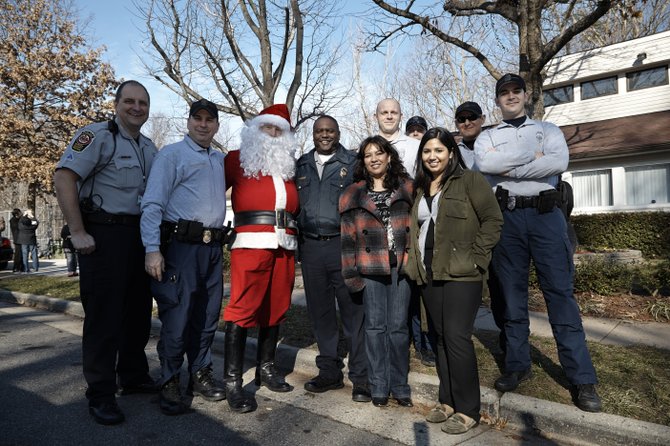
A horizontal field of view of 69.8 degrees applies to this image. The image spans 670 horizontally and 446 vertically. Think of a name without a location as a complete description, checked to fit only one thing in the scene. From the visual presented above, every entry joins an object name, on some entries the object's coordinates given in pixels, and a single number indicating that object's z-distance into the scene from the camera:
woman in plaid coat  3.61
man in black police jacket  3.91
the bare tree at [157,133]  52.58
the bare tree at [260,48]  10.16
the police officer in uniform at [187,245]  3.55
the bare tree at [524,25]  8.65
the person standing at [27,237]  14.36
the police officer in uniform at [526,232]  3.43
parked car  15.96
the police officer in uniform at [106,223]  3.40
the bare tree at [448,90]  26.55
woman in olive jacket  3.19
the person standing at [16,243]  14.67
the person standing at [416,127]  5.39
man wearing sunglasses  4.29
